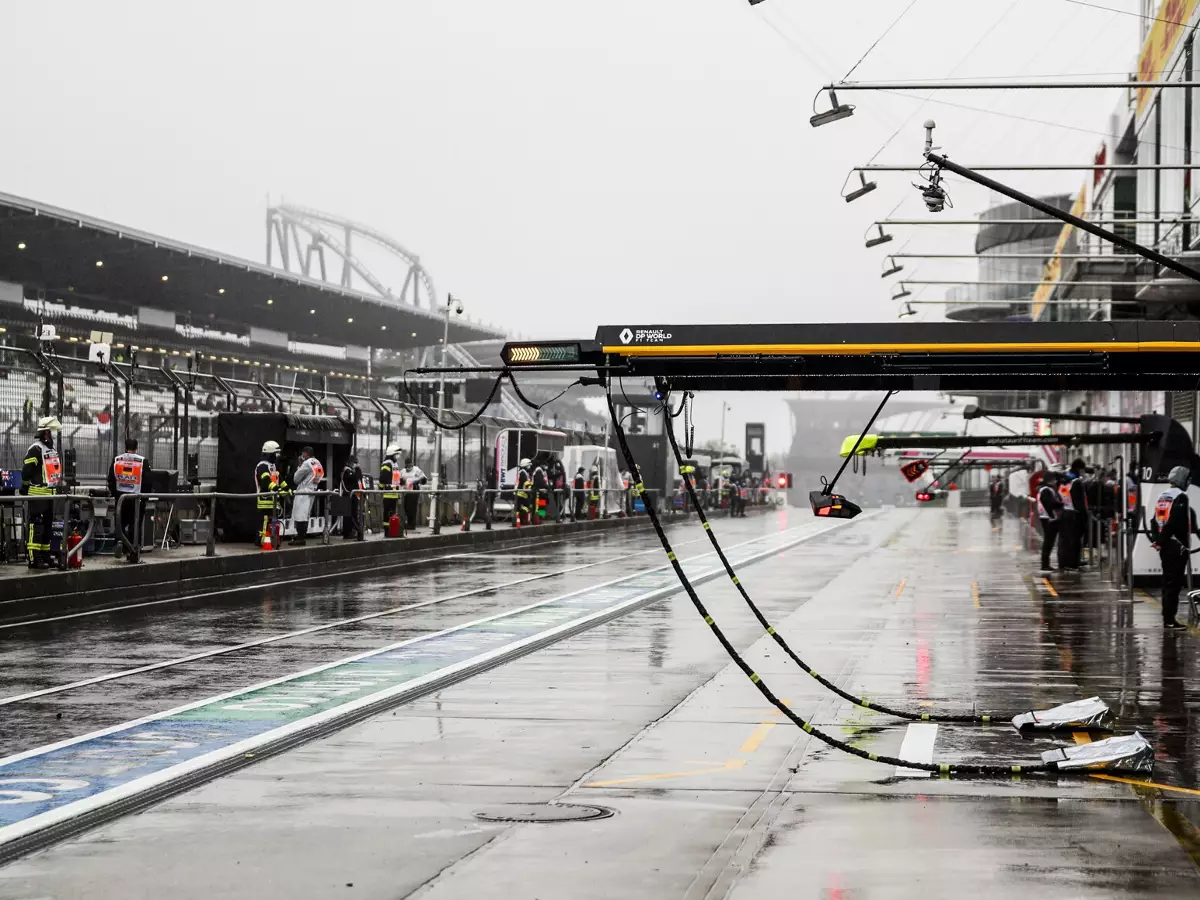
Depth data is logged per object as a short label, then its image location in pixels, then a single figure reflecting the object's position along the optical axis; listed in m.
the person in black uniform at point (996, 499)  78.26
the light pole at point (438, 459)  37.62
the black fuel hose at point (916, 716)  11.31
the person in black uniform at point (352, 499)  32.53
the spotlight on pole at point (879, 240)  29.84
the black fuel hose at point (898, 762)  9.35
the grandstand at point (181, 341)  27.58
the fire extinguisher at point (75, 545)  21.69
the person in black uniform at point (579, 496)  51.28
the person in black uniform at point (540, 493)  46.38
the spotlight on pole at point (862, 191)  24.11
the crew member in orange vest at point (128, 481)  23.77
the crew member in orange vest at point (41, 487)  21.27
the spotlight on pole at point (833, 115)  17.72
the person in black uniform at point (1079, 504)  31.58
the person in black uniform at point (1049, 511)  31.97
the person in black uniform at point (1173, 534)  18.53
